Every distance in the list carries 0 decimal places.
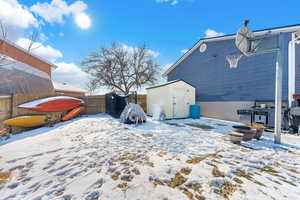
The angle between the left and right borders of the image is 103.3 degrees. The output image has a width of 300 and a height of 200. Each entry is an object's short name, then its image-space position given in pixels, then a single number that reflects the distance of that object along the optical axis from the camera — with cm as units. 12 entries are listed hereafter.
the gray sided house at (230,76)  569
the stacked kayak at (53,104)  525
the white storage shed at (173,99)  707
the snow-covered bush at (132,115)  546
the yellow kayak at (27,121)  458
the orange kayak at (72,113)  625
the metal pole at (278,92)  335
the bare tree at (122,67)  1255
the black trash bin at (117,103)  672
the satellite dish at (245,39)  378
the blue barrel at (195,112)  752
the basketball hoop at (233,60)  563
